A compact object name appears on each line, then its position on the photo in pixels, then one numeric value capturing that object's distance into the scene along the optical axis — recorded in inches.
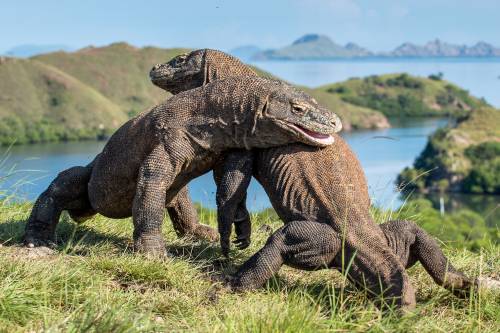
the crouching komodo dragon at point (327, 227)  400.8
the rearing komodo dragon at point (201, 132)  444.8
